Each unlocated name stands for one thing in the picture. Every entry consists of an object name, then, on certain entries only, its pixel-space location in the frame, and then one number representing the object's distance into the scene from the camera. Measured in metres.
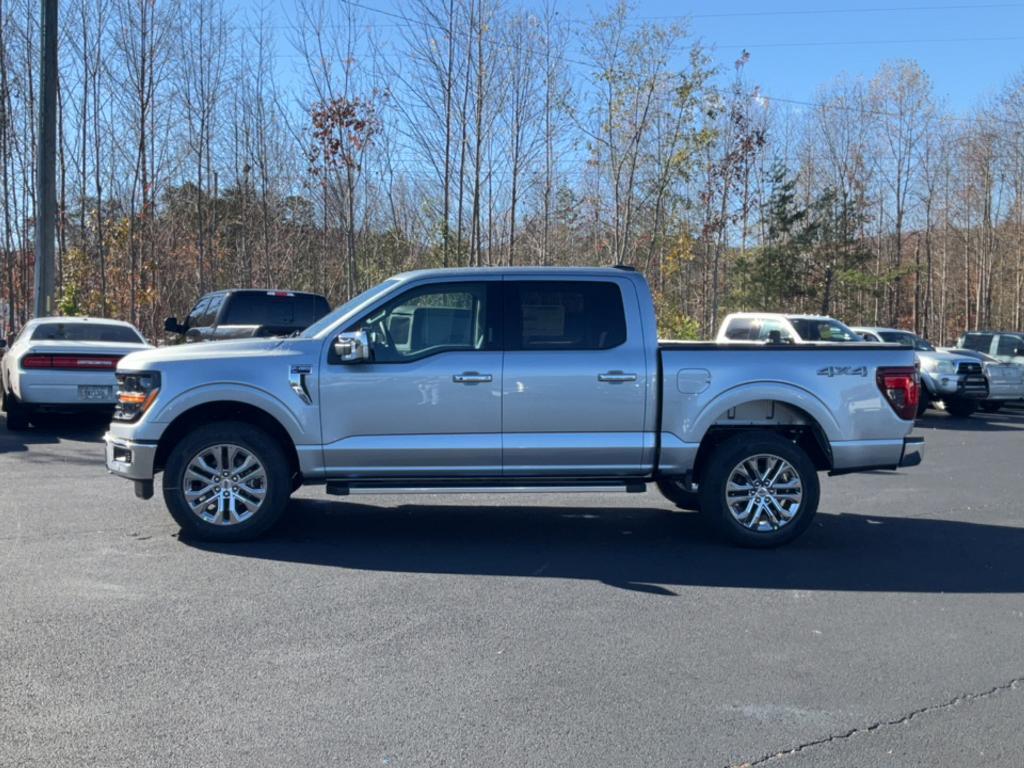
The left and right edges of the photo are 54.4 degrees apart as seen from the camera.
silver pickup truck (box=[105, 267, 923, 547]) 7.34
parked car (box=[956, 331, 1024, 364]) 22.91
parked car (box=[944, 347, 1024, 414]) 21.05
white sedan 12.98
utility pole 16.67
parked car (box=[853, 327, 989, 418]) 19.86
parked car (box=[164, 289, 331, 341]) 14.61
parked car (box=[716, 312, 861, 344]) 19.61
